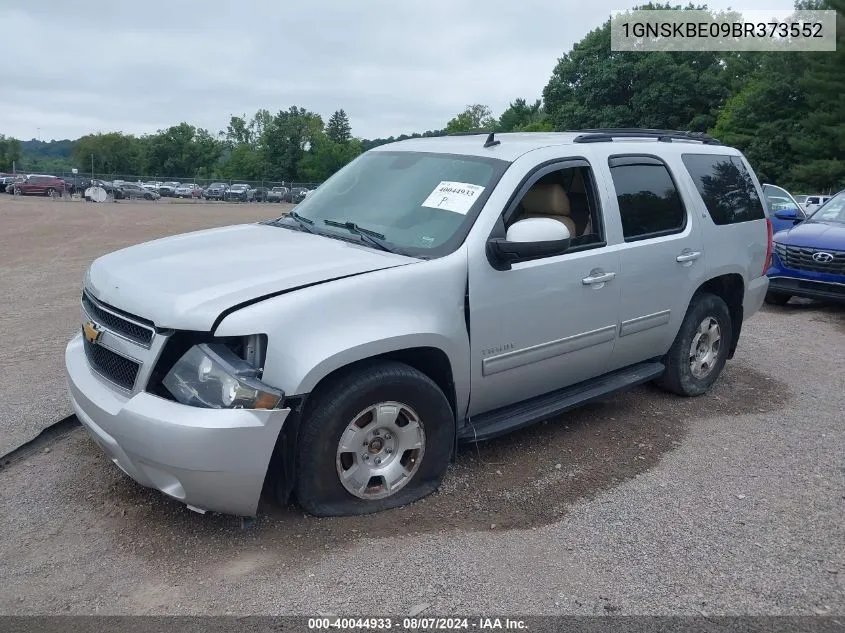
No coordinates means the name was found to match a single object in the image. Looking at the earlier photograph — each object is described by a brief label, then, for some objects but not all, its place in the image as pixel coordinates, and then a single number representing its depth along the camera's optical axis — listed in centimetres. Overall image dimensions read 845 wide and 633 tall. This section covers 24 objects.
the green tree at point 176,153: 8856
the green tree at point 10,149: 8994
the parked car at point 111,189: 4975
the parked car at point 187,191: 5728
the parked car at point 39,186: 4619
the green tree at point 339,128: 9142
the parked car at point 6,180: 4922
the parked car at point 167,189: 5725
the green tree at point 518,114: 8676
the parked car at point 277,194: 5659
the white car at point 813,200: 2659
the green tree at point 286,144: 7550
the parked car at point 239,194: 5484
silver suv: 317
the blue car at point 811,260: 888
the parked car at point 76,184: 4841
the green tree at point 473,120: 8560
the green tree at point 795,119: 3747
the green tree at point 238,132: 11150
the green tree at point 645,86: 5047
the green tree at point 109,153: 9138
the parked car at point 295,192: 5619
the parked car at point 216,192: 5572
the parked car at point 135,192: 5094
